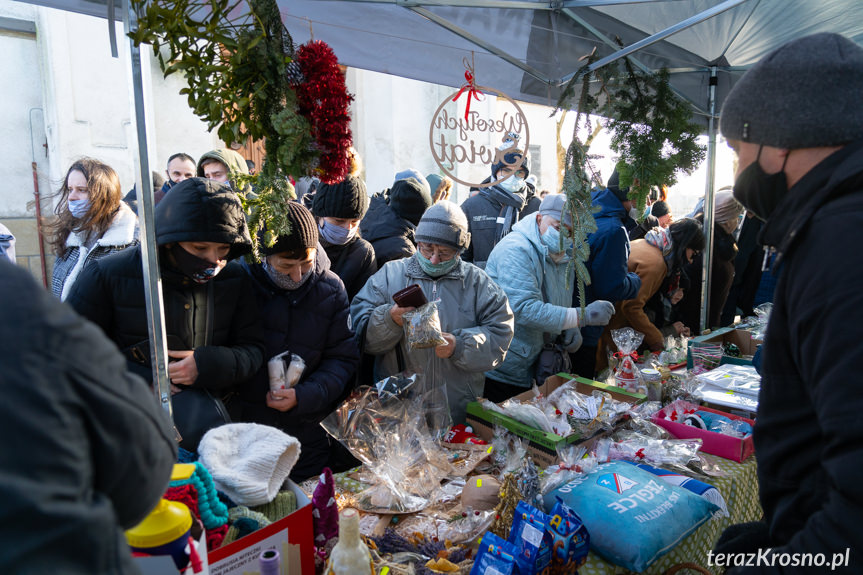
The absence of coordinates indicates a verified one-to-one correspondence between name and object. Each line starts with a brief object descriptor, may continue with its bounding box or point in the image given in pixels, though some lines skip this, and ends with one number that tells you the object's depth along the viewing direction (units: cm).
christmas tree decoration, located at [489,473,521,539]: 162
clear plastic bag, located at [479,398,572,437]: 234
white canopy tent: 259
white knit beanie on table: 135
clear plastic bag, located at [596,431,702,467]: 219
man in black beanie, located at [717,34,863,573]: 86
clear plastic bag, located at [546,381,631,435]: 240
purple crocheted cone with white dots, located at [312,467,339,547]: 149
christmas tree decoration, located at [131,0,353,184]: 150
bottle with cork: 121
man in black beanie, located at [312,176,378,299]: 328
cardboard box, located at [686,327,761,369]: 377
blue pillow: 155
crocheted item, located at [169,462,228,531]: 118
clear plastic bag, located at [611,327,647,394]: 302
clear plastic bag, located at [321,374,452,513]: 193
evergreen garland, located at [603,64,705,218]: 246
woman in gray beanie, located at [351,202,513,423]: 272
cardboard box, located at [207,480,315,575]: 115
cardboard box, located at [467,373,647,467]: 225
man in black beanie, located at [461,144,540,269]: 460
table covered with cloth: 164
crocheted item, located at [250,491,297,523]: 140
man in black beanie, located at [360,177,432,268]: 395
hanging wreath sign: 279
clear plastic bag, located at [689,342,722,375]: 351
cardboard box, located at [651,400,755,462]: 229
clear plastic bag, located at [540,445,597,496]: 190
